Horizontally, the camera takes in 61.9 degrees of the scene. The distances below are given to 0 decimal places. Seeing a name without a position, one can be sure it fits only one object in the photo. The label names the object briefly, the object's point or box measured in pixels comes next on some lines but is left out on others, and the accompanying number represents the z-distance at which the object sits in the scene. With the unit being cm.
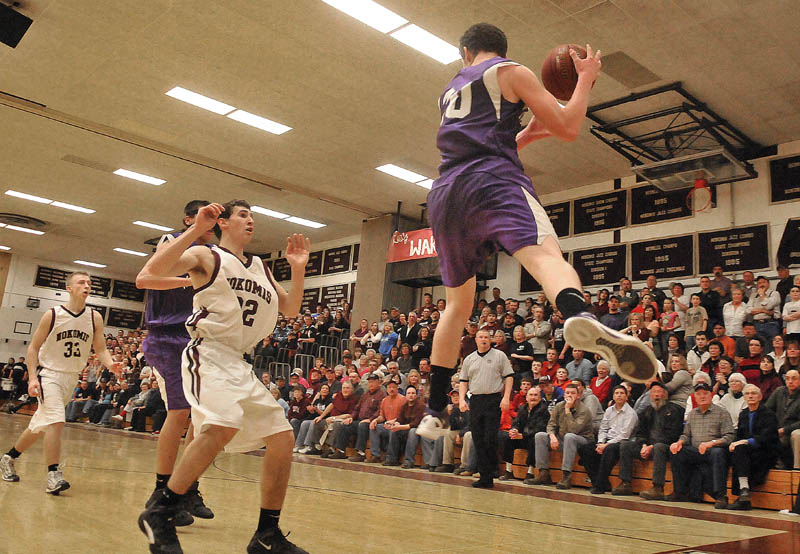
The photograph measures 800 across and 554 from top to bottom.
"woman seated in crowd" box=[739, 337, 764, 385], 829
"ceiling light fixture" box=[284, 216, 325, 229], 1761
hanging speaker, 820
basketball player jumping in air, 244
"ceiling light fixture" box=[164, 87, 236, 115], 1083
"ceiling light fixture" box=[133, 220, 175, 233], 1877
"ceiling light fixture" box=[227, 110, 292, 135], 1153
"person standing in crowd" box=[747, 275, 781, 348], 935
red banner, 1426
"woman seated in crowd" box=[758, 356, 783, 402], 762
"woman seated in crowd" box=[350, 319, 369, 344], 1527
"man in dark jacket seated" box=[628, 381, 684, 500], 716
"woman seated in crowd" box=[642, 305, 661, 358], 951
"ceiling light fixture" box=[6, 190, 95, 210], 1677
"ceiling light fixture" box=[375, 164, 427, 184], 1344
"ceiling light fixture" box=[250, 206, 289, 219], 1674
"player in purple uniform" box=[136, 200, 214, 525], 362
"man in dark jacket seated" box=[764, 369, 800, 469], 667
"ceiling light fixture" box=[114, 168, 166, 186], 1479
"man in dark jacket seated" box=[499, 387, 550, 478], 836
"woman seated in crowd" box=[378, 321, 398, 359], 1385
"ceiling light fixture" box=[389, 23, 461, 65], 870
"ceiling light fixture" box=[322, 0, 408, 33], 818
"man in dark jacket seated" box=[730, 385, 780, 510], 660
